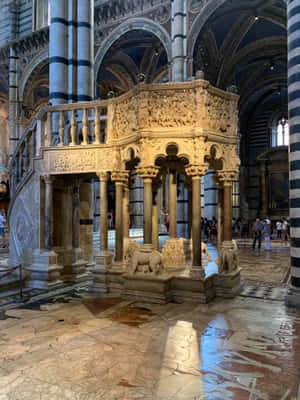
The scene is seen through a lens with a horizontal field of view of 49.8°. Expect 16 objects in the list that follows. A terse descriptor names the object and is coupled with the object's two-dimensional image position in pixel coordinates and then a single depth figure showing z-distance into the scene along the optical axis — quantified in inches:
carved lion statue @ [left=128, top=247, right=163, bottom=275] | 229.1
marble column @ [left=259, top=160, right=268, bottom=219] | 993.5
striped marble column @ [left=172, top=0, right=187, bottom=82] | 521.3
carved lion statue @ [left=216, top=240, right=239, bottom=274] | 246.8
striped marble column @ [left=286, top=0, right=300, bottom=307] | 220.2
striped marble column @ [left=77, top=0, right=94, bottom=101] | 390.0
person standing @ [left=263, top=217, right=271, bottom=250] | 519.8
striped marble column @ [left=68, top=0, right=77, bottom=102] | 390.0
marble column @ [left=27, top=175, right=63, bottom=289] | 266.8
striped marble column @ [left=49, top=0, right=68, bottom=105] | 382.9
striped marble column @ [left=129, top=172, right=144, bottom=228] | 964.6
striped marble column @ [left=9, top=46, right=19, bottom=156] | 799.1
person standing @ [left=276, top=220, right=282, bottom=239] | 702.5
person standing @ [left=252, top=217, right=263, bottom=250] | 515.5
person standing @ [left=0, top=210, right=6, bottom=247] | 546.2
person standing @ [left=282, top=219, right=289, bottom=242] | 672.2
